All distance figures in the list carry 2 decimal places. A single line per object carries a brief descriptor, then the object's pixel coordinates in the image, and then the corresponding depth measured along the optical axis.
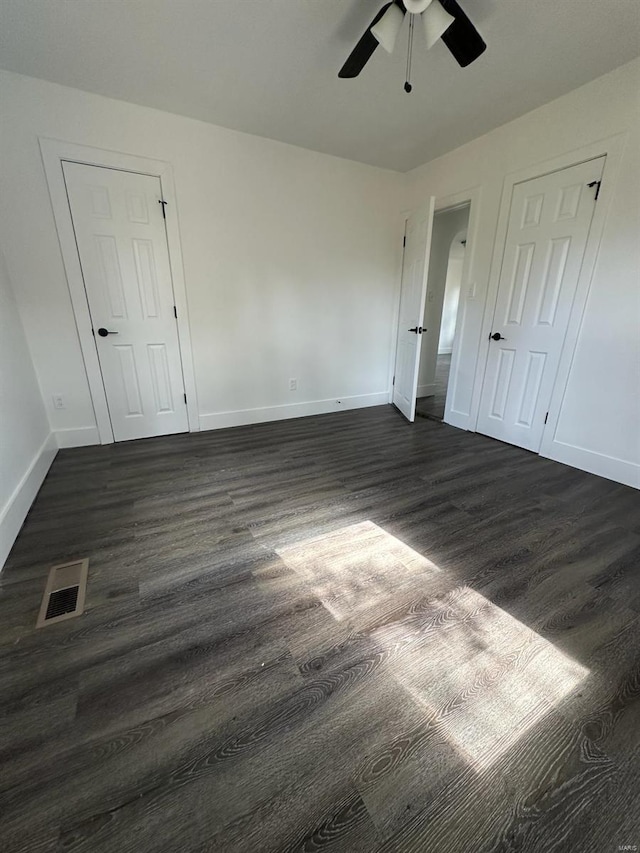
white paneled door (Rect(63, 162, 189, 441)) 2.61
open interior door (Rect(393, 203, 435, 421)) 3.25
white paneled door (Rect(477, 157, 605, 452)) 2.46
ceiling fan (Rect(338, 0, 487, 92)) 1.51
